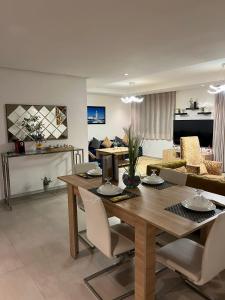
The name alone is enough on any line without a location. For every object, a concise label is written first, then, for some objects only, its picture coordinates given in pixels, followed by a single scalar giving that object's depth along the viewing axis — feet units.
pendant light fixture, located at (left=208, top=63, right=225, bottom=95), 17.04
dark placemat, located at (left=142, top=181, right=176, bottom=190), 7.43
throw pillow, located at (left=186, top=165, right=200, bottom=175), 14.64
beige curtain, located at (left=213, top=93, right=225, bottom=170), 20.11
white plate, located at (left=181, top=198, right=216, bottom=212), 5.45
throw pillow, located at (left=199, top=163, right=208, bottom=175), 15.02
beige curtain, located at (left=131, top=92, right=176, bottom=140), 25.12
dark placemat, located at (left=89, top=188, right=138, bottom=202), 6.22
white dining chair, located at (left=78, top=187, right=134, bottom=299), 5.79
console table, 12.79
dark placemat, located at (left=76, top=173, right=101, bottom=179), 8.65
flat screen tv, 21.45
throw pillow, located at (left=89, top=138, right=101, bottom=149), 25.03
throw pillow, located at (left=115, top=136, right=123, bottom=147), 26.84
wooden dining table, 4.80
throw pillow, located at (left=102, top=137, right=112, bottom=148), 25.97
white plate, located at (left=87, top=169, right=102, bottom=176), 8.83
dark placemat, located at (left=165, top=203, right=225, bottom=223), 5.09
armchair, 14.90
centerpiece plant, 6.79
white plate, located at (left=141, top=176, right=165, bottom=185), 7.67
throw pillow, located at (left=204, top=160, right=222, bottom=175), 15.30
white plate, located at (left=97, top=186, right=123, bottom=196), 6.59
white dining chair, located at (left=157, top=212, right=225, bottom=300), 4.76
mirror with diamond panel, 13.58
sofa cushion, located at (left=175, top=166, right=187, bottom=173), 13.18
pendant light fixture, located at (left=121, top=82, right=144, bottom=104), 23.75
